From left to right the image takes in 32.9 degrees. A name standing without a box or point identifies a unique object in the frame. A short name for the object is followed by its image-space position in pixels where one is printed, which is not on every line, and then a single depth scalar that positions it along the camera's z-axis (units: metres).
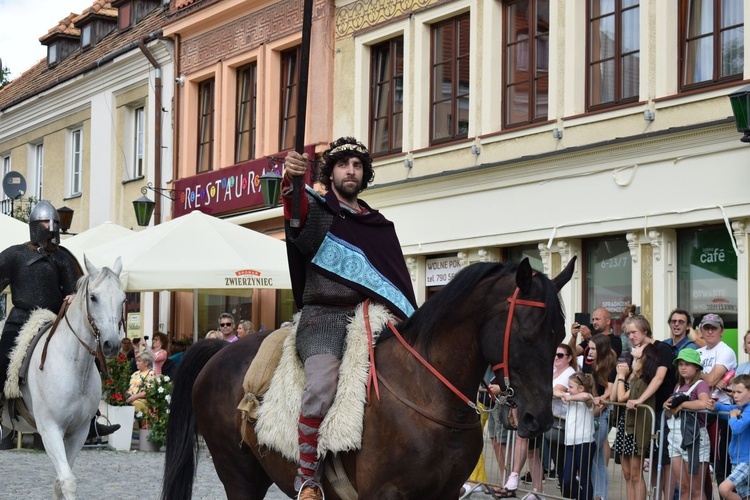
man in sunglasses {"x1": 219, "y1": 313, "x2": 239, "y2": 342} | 17.36
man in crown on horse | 6.41
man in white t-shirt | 11.31
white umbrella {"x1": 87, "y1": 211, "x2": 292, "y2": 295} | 17.27
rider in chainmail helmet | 10.76
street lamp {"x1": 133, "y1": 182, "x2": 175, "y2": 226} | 24.69
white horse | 9.66
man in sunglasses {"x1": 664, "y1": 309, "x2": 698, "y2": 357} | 12.32
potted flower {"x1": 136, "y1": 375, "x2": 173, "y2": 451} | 16.98
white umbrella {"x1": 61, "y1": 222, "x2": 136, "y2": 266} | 20.72
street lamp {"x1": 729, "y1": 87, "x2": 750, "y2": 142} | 13.72
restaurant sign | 25.44
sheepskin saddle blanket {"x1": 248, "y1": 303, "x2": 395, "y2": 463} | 6.24
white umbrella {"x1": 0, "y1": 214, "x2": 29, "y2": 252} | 17.97
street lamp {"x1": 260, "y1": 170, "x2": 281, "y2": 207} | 20.75
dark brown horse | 5.87
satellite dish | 27.72
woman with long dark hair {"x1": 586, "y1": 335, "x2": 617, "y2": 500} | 11.46
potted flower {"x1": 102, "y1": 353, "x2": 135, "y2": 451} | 17.19
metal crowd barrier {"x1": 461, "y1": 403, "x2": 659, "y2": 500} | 10.98
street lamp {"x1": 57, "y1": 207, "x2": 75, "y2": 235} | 25.40
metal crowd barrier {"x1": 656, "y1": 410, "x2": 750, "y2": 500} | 10.29
